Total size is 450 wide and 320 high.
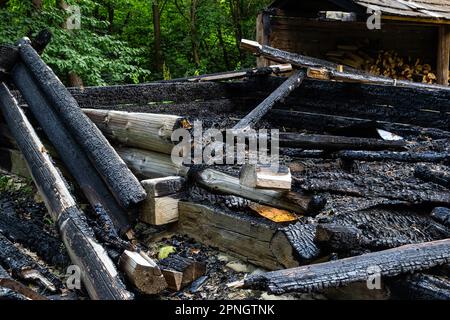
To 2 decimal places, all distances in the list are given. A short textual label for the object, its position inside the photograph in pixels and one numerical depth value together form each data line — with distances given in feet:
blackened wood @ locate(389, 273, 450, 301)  6.93
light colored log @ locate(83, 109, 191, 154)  11.34
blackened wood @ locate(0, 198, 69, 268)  10.21
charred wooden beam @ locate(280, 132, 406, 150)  11.71
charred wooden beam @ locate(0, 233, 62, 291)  9.01
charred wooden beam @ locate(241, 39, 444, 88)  18.30
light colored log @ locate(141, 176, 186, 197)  10.78
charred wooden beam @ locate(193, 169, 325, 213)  9.09
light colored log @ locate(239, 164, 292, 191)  9.02
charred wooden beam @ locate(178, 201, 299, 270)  8.93
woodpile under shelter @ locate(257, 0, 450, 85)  27.50
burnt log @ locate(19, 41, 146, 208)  10.30
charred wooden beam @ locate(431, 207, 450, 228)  8.36
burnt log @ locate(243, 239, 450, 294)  6.95
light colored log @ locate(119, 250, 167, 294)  8.19
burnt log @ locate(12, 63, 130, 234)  10.86
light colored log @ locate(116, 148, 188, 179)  11.78
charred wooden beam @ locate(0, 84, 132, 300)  8.08
